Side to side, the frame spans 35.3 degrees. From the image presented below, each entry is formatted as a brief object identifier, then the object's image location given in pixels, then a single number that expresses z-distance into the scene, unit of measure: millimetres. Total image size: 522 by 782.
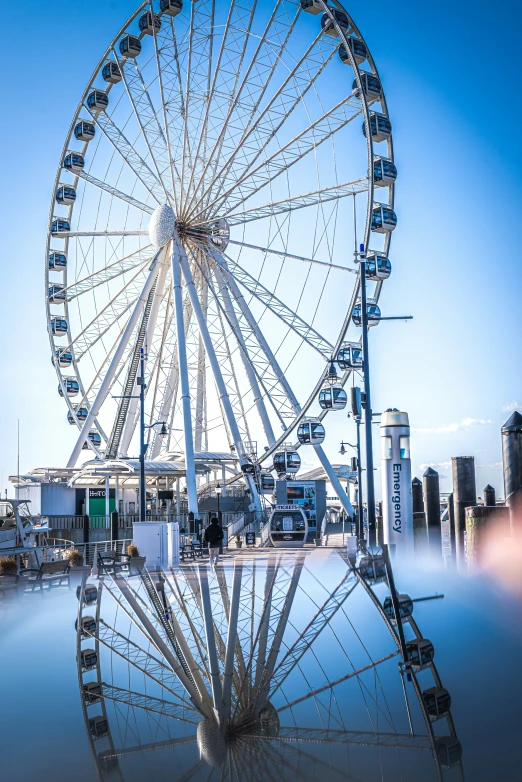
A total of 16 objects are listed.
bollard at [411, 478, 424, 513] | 36406
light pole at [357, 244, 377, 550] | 21094
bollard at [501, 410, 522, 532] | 16375
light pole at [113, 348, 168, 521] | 27203
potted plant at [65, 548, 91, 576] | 21944
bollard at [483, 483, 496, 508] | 31484
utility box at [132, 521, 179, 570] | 22234
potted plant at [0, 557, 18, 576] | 17641
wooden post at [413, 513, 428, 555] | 28666
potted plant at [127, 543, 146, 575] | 20555
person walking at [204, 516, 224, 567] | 23281
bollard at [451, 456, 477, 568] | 21641
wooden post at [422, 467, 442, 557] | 27547
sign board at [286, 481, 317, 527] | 36844
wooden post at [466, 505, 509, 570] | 16062
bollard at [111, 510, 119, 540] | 28597
